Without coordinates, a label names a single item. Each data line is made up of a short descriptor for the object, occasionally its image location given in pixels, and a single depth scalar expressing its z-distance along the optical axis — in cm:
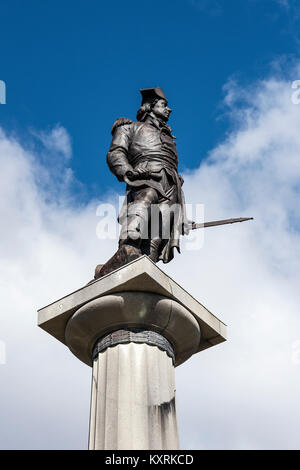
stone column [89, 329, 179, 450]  930
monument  948
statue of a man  1156
